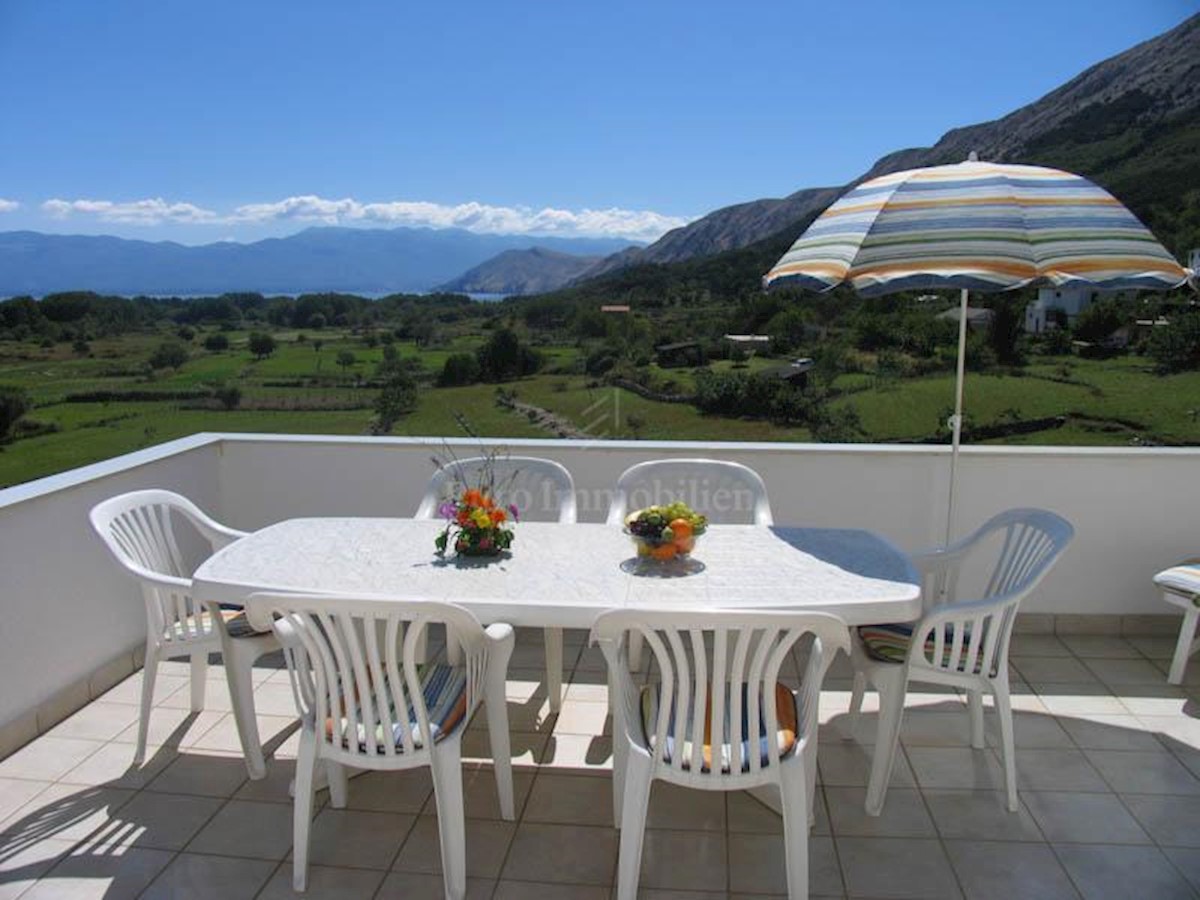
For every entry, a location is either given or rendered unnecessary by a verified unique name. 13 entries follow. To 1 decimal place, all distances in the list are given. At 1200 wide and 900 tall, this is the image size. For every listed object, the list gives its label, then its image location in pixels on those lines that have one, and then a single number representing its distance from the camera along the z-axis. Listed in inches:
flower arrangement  97.0
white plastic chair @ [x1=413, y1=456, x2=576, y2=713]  115.7
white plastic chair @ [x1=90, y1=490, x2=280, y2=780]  97.2
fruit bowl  93.4
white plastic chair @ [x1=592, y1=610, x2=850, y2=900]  69.0
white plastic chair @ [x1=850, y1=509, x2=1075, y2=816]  90.5
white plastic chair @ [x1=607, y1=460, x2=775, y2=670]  125.0
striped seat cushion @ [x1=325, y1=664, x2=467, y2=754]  78.0
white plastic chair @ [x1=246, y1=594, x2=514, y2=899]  72.7
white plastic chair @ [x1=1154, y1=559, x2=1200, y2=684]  123.1
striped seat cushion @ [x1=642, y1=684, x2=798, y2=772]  73.8
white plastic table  84.1
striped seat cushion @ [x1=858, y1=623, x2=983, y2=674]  94.2
